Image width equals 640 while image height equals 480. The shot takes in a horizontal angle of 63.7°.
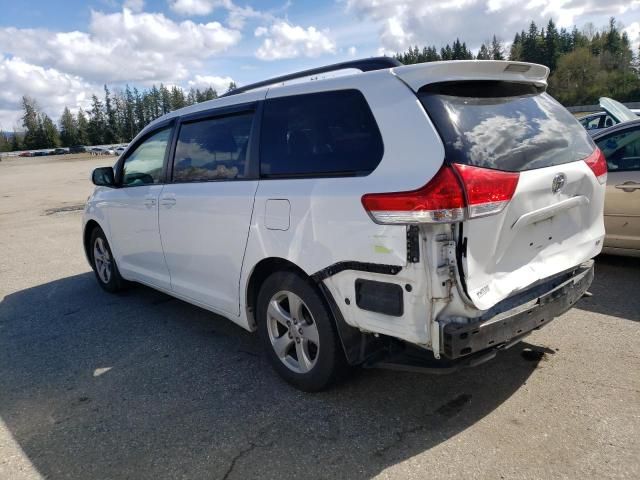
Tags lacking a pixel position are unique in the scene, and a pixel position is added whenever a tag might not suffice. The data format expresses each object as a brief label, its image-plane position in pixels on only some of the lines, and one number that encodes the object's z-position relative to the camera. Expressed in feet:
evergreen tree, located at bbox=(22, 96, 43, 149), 371.35
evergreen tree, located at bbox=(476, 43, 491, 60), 358.72
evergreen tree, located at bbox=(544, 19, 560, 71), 343.67
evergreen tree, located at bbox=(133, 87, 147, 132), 424.62
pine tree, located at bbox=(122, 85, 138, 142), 405.78
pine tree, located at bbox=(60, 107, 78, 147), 375.04
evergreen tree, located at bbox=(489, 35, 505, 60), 373.28
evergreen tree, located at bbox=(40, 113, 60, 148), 370.12
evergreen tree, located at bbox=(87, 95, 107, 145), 384.88
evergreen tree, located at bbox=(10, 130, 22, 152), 380.17
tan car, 17.02
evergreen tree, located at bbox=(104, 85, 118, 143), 386.32
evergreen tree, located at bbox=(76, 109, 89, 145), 375.86
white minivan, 8.32
